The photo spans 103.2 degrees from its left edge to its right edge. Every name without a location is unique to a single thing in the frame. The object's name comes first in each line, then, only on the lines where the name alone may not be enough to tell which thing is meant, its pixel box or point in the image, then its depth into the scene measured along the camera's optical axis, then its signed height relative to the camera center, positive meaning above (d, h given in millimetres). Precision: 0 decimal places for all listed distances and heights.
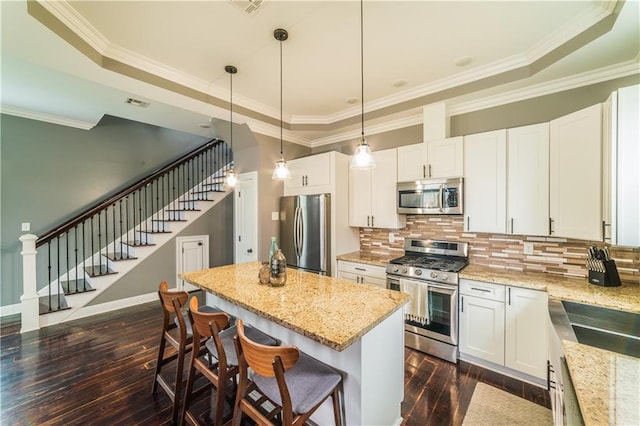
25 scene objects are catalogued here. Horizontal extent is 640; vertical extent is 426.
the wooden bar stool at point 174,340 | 1867 -1016
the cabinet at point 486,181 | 2672 +311
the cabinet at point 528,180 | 2447 +297
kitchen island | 1399 -628
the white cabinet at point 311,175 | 3680 +543
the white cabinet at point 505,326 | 2246 -1104
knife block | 2113 -559
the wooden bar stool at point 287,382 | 1162 -944
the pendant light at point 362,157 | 1905 +400
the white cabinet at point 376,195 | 3430 +218
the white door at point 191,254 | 4891 -866
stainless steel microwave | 2904 +166
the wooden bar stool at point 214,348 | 1517 -944
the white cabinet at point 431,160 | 2916 +613
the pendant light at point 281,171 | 2428 +380
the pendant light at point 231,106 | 2684 +1373
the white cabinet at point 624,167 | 1696 +291
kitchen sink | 1594 -810
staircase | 3882 -339
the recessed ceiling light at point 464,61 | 2439 +1458
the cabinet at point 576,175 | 2039 +300
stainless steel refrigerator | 3578 -318
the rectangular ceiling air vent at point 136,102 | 3069 +1343
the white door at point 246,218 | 3953 -113
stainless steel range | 2648 -937
